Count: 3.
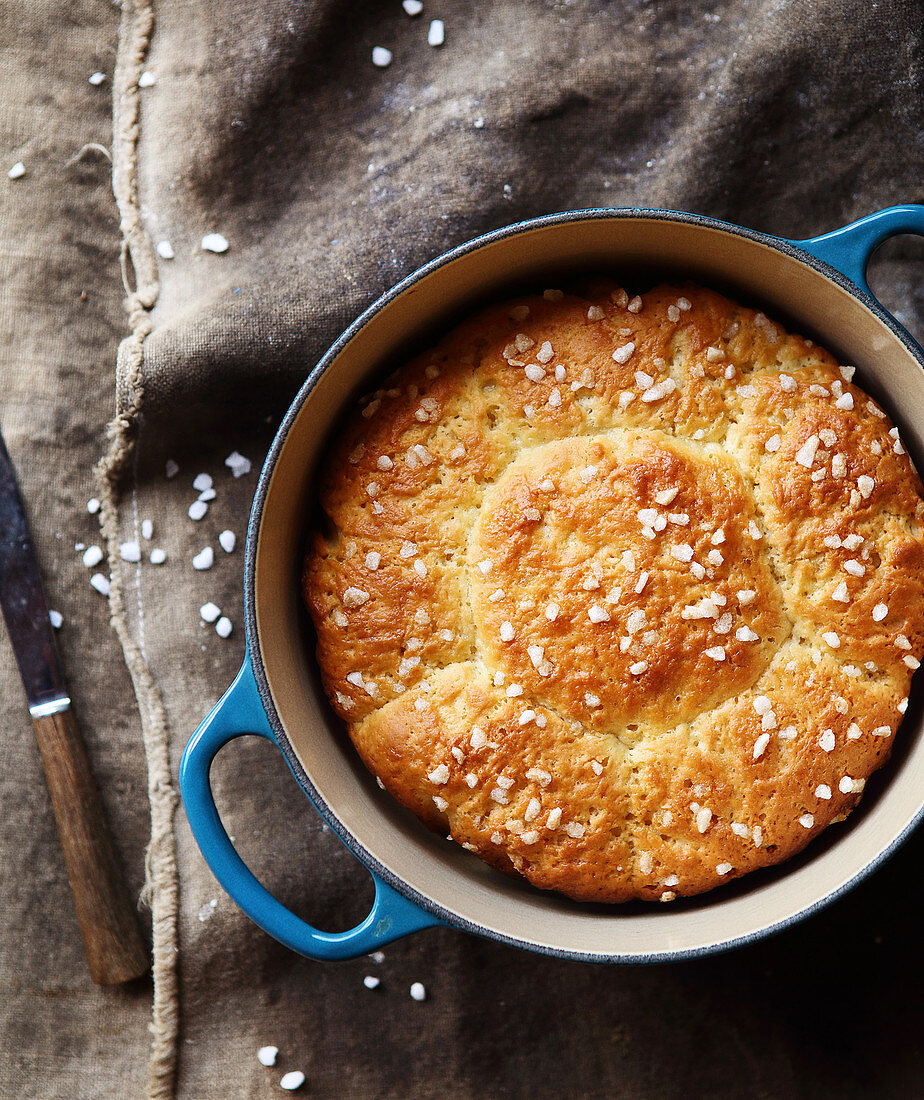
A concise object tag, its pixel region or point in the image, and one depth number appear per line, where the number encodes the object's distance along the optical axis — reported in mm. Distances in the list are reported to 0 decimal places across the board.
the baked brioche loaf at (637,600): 731
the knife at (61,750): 796
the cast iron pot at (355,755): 723
